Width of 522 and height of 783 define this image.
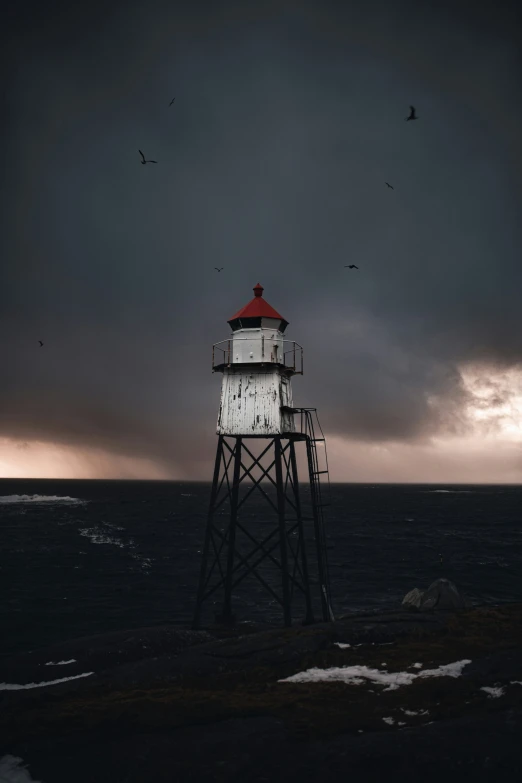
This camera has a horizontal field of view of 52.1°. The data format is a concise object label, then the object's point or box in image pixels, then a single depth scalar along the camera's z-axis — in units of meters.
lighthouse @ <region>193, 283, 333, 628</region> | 22.75
